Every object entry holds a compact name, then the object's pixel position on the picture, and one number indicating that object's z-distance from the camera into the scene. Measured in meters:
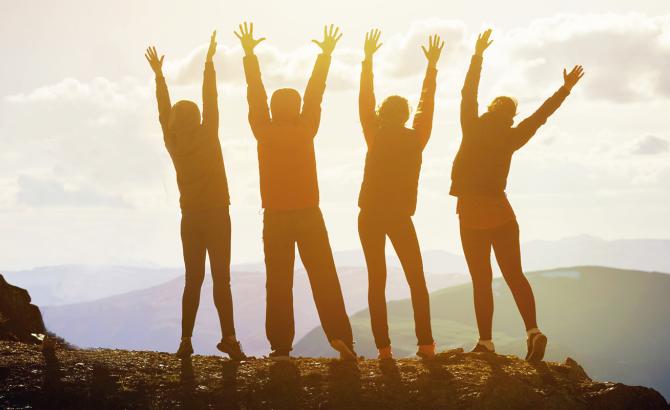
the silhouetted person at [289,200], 8.96
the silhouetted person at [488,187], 9.41
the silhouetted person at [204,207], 9.51
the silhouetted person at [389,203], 9.04
